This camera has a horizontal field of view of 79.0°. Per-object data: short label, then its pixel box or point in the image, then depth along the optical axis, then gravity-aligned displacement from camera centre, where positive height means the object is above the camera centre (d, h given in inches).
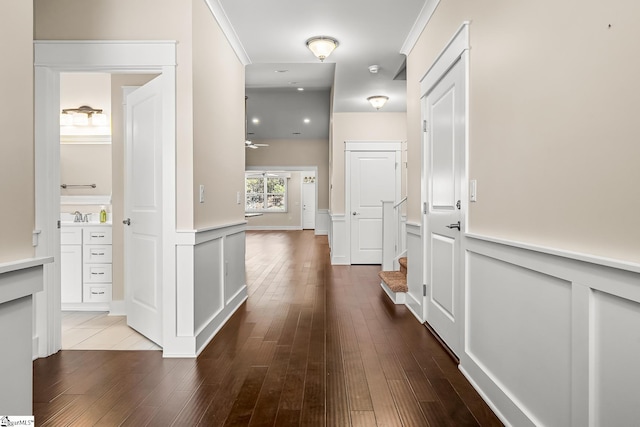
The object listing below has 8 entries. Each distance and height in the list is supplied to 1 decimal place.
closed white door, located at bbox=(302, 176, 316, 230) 597.9 +12.4
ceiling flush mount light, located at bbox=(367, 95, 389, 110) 225.9 +64.1
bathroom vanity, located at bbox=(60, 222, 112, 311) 143.3 -21.1
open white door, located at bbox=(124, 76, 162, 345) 110.6 -0.5
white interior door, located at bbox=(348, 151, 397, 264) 262.1 +8.3
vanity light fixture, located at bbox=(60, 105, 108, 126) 169.8 +40.6
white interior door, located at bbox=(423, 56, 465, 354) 98.4 +2.1
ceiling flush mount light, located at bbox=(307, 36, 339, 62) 145.9 +62.4
